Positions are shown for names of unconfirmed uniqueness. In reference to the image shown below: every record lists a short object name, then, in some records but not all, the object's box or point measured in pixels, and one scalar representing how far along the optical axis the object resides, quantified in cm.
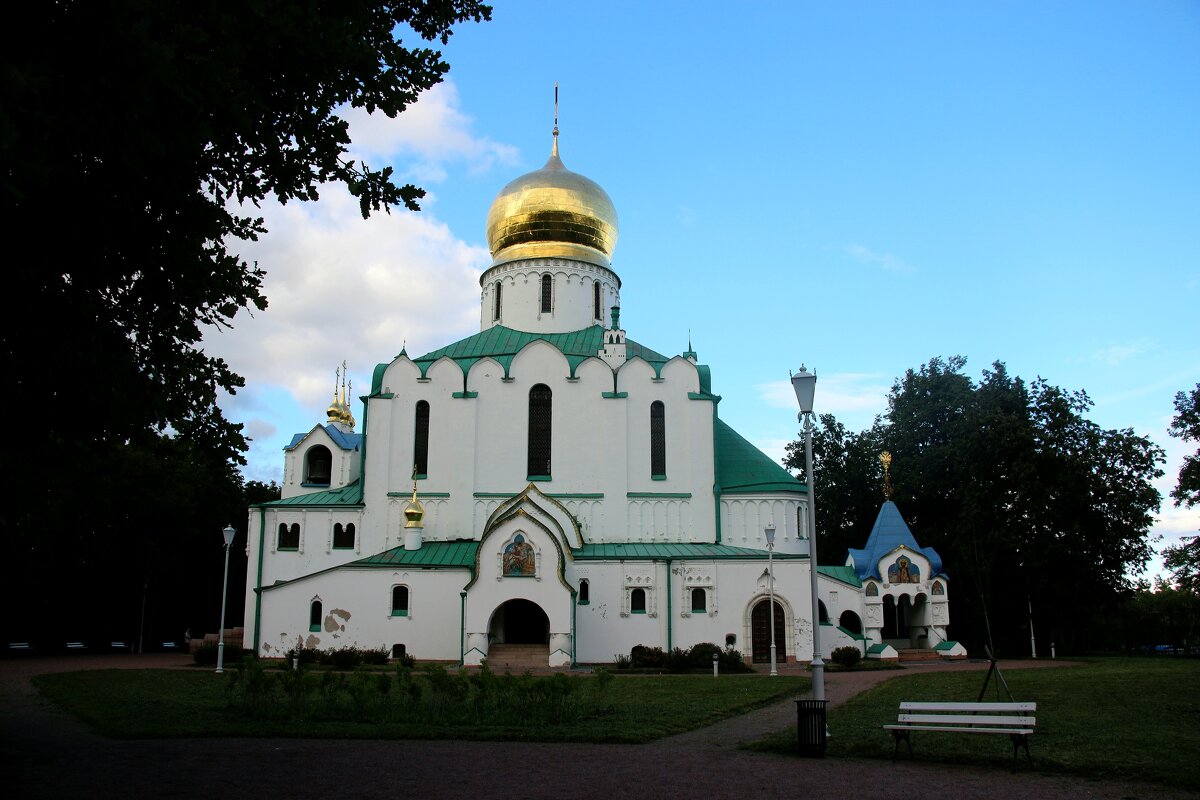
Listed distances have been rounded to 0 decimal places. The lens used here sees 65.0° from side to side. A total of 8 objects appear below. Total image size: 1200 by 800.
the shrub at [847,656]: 2641
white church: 2847
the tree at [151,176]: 618
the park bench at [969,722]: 1000
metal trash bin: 1072
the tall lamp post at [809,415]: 1208
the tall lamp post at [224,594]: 2406
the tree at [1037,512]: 3328
